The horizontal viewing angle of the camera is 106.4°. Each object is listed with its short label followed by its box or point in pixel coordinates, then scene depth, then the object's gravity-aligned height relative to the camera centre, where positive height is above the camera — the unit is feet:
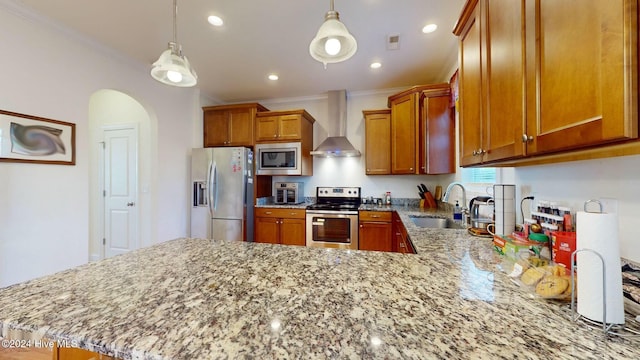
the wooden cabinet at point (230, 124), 12.06 +3.01
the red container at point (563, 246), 2.96 -0.84
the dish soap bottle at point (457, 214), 7.47 -1.04
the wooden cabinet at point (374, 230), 10.09 -2.06
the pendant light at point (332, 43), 3.83 +2.39
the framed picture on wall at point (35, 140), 6.15 +1.26
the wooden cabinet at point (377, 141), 11.30 +1.93
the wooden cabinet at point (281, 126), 11.64 +2.80
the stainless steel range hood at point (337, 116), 12.19 +3.40
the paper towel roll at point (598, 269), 1.90 -0.74
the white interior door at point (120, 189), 11.71 -0.27
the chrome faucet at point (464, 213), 6.48 -0.89
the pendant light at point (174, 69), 4.64 +2.28
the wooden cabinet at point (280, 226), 10.94 -2.04
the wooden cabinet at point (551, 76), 1.67 +1.01
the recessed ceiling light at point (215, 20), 6.93 +4.80
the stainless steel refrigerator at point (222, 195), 11.04 -0.57
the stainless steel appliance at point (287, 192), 12.55 -0.51
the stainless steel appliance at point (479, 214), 5.41 -0.83
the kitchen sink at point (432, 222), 7.77 -1.38
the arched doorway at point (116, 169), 11.64 +0.71
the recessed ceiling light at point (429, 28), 7.28 +4.73
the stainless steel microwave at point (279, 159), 11.65 +1.18
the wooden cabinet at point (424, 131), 9.46 +2.11
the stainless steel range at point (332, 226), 10.31 -1.94
